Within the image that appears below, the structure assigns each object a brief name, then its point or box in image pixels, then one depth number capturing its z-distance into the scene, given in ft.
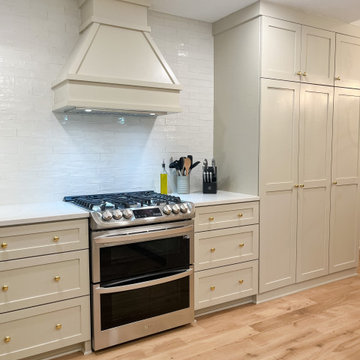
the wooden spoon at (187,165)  11.33
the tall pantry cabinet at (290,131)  10.71
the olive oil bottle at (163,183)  11.18
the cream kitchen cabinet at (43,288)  7.47
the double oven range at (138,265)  8.26
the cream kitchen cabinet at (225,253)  9.86
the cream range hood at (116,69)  8.71
